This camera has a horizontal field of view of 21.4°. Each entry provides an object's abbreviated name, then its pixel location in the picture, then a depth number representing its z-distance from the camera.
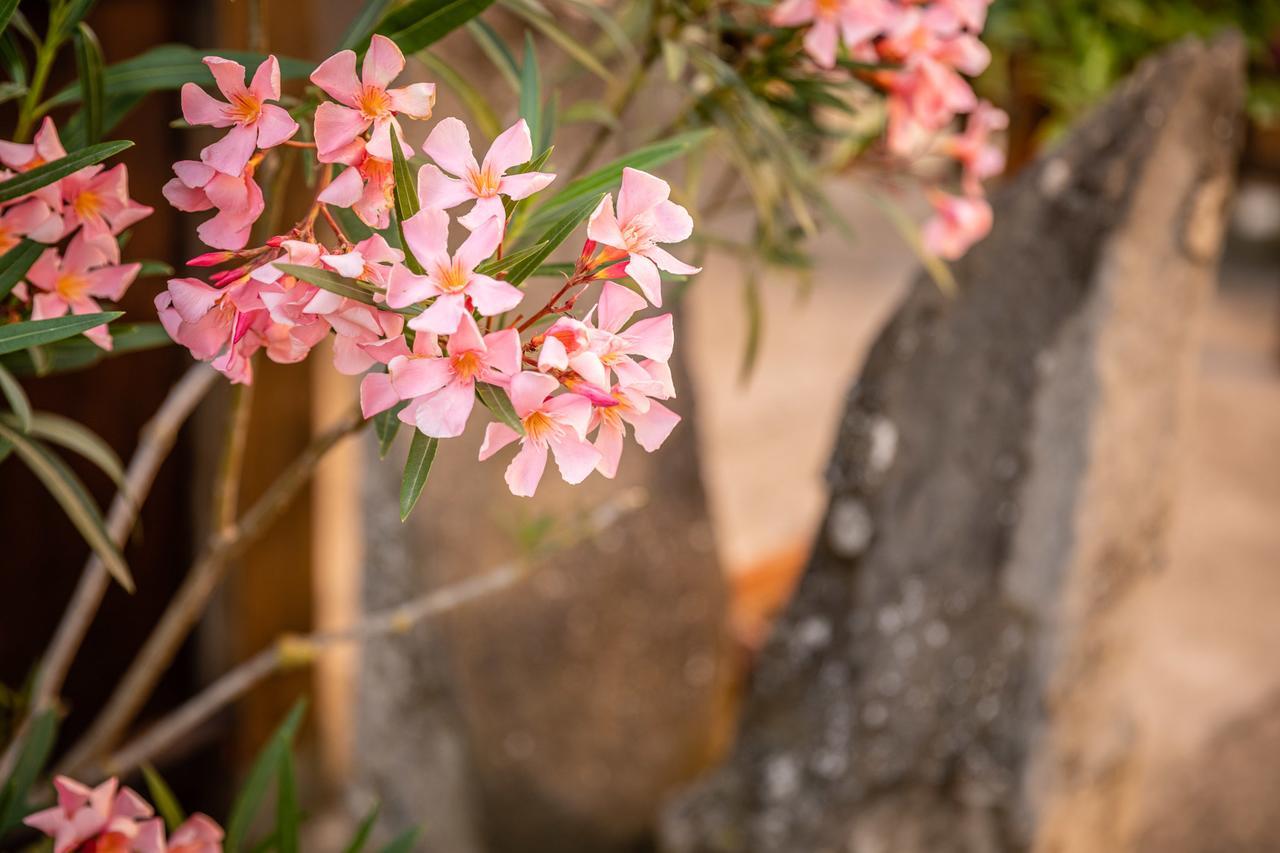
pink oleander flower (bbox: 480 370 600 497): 1.07
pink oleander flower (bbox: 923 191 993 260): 1.65
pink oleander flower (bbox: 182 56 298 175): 1.09
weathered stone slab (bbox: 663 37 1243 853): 1.90
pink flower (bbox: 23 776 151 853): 1.16
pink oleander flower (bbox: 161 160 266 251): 1.10
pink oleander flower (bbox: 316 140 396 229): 1.11
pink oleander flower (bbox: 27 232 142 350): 1.16
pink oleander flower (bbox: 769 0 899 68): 1.32
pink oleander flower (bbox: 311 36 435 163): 1.10
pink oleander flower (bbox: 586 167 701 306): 1.09
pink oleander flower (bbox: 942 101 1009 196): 1.68
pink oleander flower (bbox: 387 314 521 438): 1.07
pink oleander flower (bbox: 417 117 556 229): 1.08
